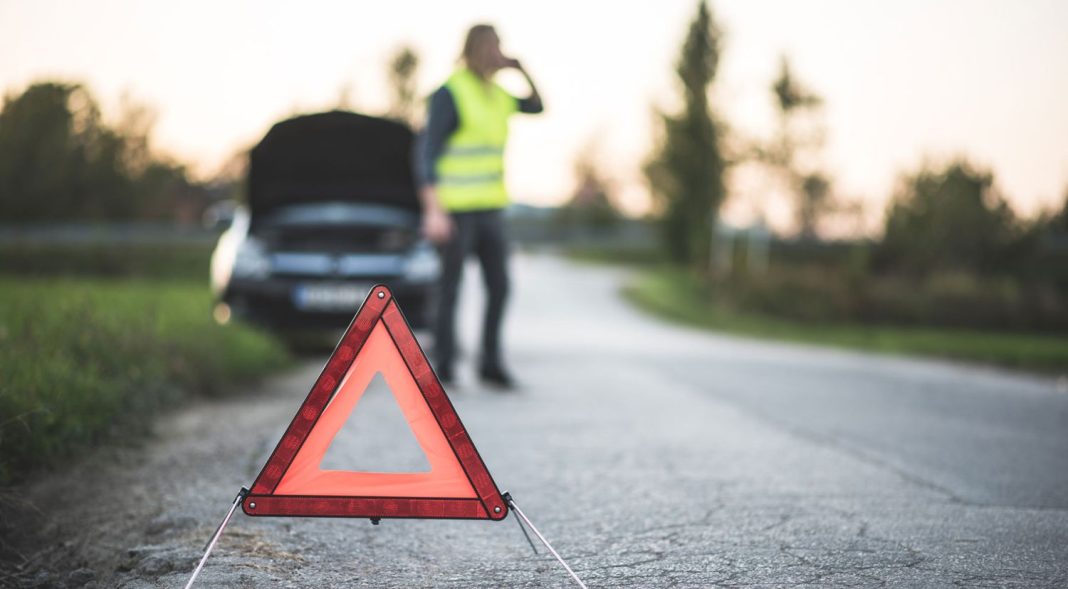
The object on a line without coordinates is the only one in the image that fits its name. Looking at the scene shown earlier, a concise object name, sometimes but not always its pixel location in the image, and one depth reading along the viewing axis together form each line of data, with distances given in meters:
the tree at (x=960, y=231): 29.38
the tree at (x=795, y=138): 33.59
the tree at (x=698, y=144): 31.53
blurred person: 6.56
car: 8.38
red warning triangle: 2.74
